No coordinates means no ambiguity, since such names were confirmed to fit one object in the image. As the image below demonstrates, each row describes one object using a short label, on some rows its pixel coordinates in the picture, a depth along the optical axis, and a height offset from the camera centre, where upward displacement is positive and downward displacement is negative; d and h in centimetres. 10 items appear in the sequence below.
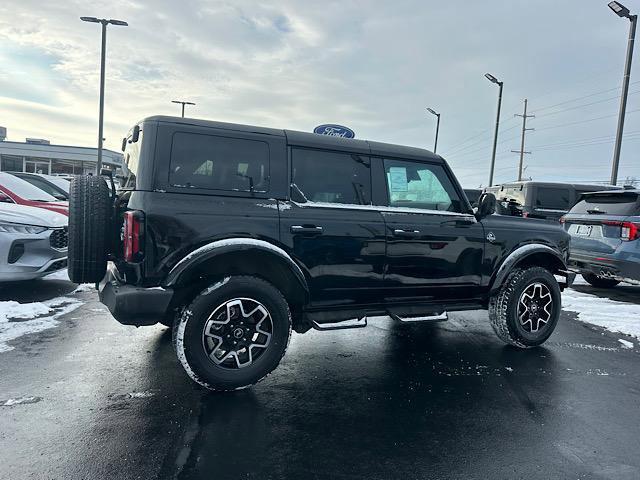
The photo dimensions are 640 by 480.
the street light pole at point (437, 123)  3263 +651
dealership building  4550 +272
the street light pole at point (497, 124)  2236 +467
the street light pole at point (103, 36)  1740 +582
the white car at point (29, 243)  574 -79
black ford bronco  325 -30
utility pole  5174 +889
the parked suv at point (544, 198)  1288 +62
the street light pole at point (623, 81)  1166 +383
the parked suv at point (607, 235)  659 -16
